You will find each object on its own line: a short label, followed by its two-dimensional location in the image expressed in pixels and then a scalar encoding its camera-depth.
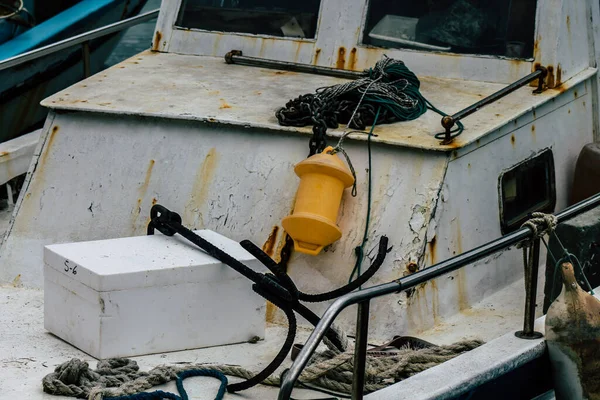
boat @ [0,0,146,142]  13.89
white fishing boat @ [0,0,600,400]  7.06
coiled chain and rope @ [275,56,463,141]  8.17
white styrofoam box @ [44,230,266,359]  6.96
